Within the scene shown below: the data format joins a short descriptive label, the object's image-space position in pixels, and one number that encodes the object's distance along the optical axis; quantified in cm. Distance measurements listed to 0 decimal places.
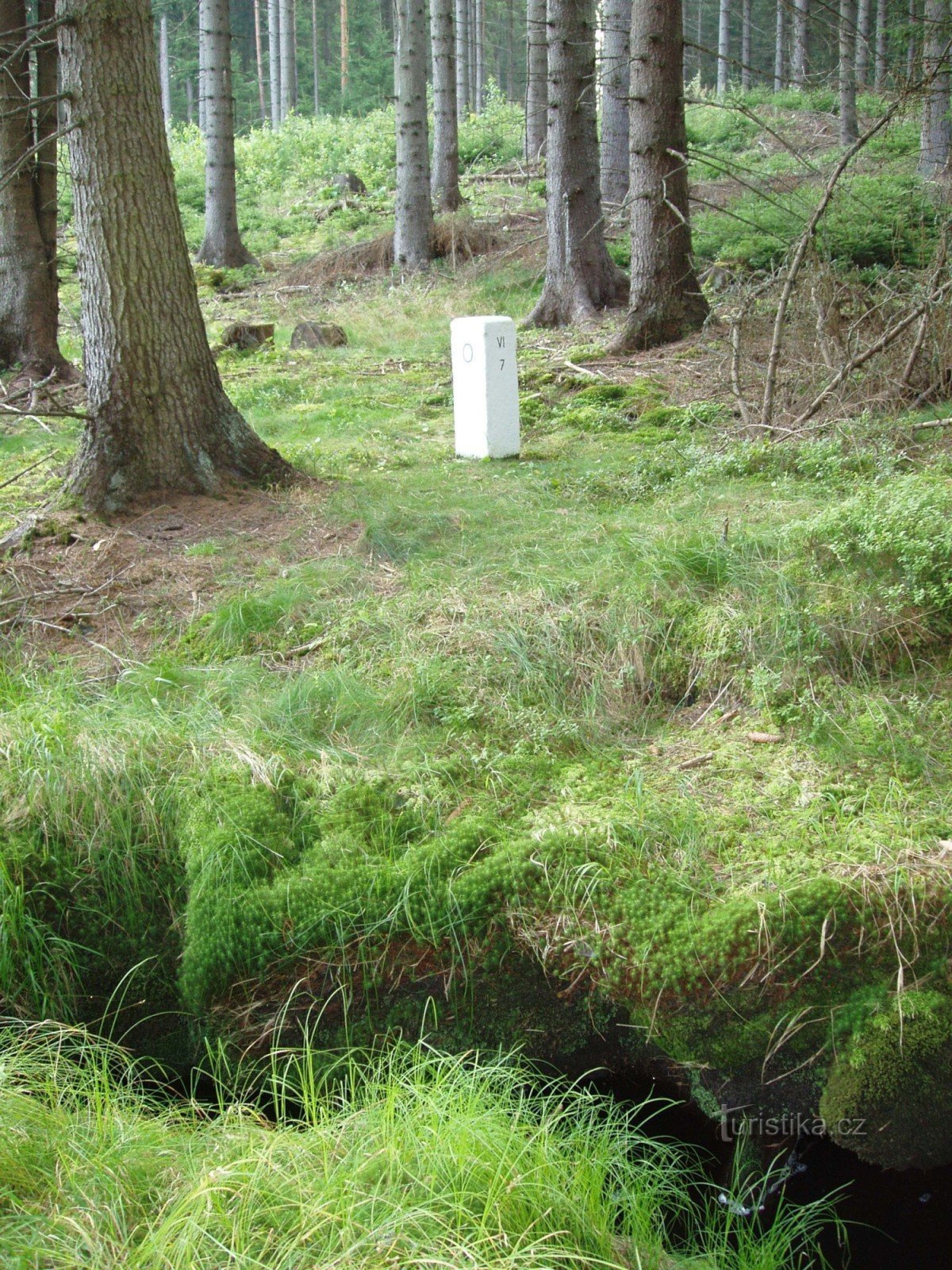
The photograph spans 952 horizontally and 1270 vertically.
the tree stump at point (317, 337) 1262
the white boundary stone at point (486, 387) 750
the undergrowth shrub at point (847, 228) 1169
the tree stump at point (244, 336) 1258
